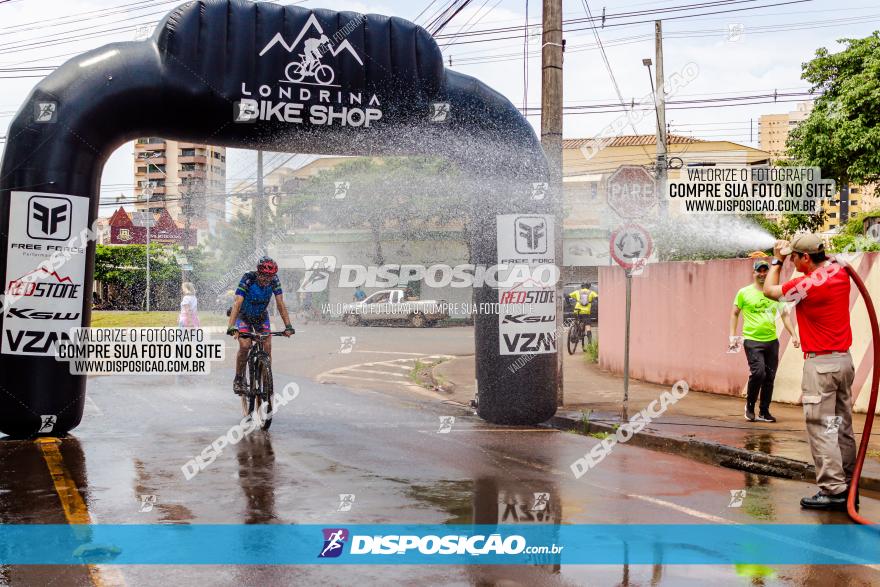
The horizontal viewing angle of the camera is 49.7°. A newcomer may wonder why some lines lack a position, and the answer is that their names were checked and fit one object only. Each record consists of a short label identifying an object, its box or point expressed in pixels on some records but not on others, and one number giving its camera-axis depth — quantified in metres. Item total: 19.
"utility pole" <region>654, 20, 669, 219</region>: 28.78
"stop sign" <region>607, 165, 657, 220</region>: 11.80
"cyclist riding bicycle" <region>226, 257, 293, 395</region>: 11.51
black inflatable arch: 10.08
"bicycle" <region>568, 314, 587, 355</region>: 24.67
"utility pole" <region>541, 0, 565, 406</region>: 12.97
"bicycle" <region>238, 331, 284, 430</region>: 11.35
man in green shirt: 11.80
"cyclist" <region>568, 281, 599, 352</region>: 25.56
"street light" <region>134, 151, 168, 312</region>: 49.88
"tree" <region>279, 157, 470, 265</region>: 37.41
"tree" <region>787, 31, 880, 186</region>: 23.36
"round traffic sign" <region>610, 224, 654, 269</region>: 12.14
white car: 37.06
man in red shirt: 7.31
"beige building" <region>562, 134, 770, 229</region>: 73.38
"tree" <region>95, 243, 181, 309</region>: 57.81
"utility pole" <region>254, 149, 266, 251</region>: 34.74
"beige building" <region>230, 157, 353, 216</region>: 31.35
